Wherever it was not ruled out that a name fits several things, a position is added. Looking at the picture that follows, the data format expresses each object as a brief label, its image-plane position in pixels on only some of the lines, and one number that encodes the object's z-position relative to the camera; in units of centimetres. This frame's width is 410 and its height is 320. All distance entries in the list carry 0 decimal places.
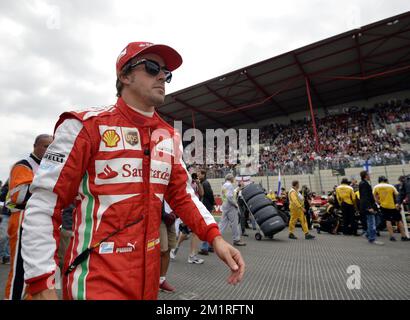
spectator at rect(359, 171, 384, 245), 670
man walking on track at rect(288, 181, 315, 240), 766
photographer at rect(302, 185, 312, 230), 1001
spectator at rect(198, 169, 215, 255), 569
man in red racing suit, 96
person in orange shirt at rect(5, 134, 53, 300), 219
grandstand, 1421
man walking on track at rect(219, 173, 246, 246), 645
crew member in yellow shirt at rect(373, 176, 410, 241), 700
